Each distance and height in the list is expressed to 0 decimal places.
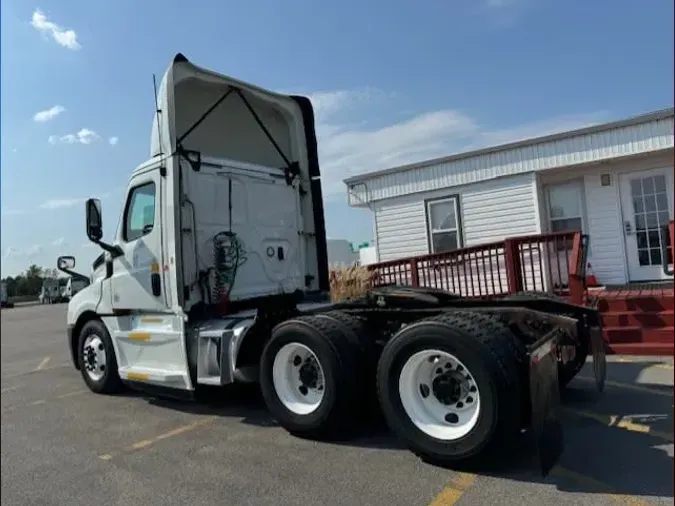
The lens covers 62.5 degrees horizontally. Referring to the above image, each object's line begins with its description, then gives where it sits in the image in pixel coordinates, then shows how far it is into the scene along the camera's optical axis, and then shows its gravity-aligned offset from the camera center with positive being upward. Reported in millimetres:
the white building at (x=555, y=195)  10469 +1544
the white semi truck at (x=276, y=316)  3938 -321
